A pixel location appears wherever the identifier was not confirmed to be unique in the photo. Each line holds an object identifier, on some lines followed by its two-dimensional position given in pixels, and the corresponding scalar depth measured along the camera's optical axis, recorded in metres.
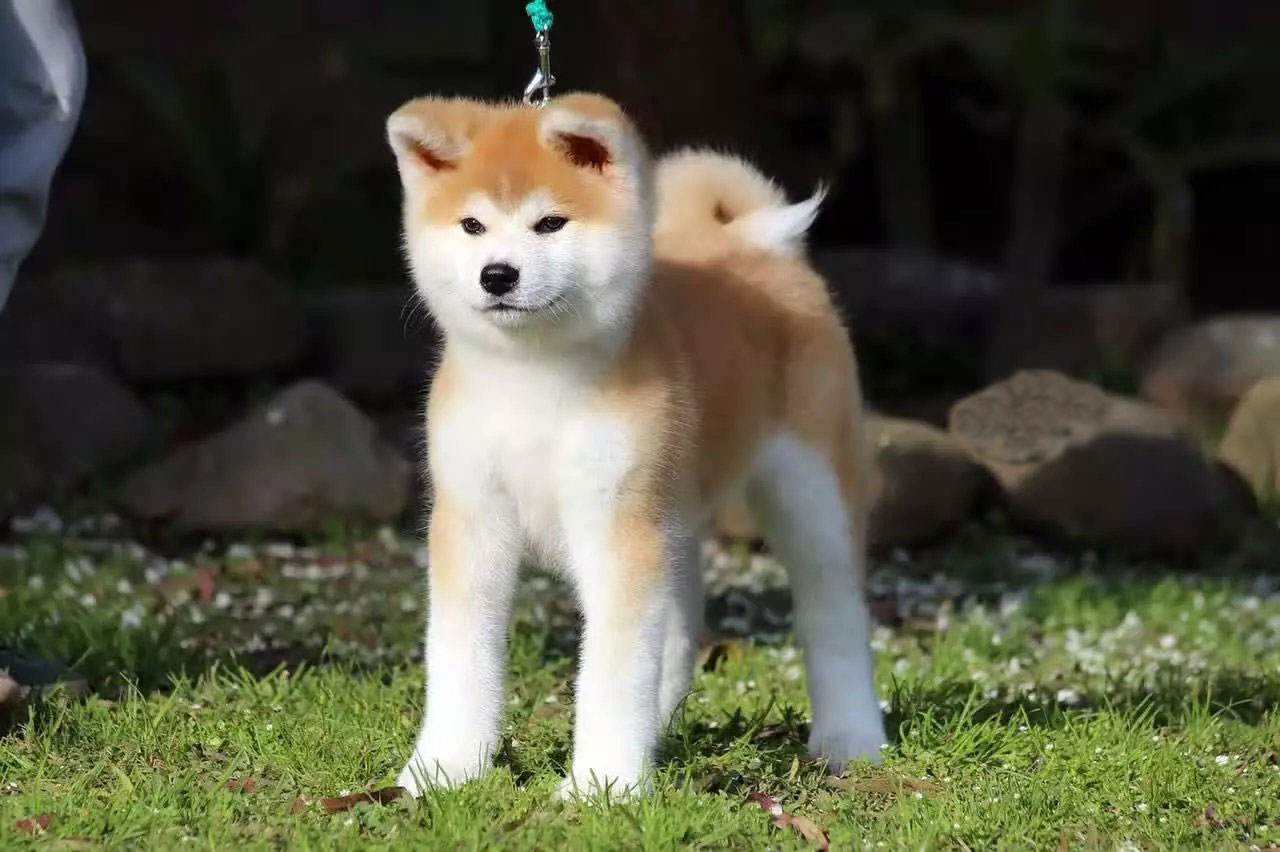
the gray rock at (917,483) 14.45
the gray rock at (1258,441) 15.37
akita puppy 7.10
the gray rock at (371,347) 17.94
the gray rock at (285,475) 14.36
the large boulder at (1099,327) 18.22
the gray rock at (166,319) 17.33
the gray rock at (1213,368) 16.94
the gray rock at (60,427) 14.91
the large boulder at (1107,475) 14.48
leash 8.00
